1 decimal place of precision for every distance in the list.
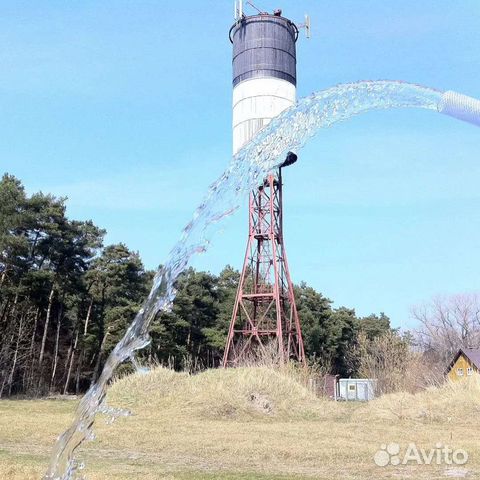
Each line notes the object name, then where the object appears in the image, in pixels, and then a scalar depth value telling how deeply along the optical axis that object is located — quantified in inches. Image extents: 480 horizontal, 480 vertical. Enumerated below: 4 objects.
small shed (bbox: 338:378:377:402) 1451.3
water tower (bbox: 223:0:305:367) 948.6
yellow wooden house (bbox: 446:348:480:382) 1563.7
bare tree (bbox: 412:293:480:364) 2006.6
